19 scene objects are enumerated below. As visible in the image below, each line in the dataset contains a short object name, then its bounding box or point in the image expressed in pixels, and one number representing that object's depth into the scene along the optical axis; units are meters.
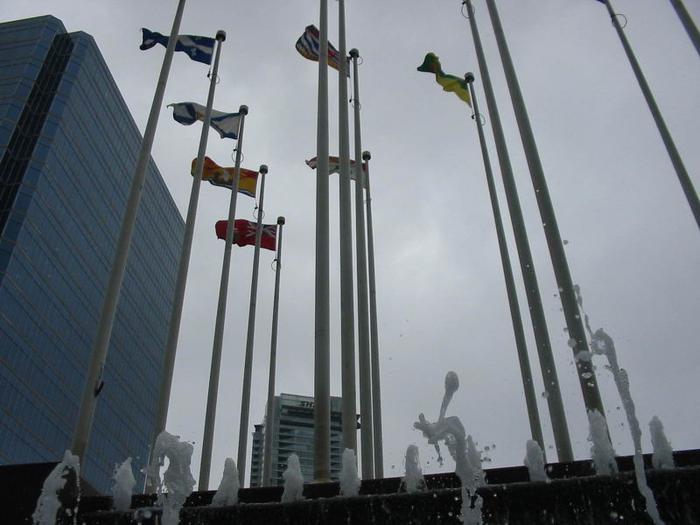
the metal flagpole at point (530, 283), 12.73
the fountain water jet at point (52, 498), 7.50
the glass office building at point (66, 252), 56.97
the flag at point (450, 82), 19.69
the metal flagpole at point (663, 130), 14.14
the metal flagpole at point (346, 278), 10.94
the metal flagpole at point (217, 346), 17.89
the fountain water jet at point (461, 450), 6.80
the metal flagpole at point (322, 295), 10.01
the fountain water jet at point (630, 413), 6.40
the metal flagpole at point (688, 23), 13.06
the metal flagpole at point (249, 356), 23.03
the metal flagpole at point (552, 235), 10.30
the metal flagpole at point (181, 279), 14.30
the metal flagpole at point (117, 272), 10.87
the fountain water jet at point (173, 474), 7.37
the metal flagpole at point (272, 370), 25.39
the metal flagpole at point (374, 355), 19.54
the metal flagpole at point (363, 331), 16.78
